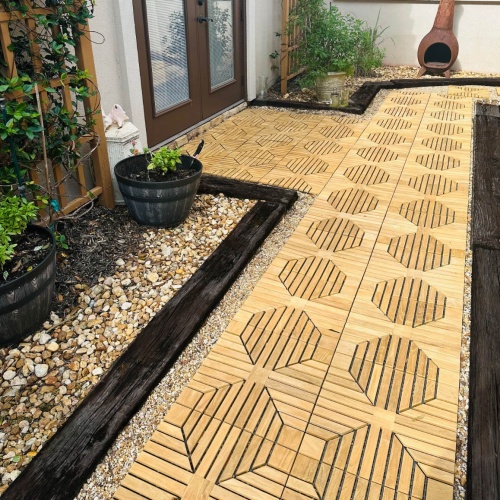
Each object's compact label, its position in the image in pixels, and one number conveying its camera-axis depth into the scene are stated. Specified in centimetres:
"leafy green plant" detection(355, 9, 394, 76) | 672
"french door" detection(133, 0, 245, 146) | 380
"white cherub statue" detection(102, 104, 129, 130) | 299
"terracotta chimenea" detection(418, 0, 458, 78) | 687
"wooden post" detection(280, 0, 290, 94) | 573
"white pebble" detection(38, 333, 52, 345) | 204
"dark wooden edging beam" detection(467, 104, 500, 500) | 152
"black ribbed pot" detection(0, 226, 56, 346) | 186
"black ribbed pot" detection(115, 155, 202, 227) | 271
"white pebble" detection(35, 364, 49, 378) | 189
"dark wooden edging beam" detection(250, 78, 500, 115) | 553
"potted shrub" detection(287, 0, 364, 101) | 560
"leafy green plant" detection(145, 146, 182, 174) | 284
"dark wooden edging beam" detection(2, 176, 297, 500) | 149
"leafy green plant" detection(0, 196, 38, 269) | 193
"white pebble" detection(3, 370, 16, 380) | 187
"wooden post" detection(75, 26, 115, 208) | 265
